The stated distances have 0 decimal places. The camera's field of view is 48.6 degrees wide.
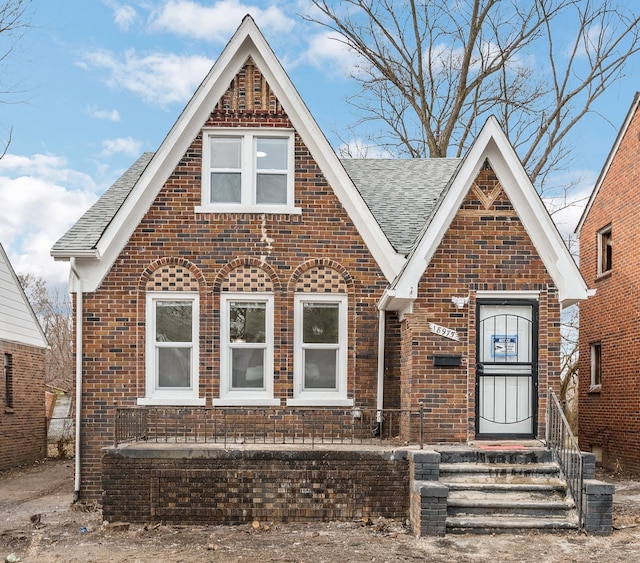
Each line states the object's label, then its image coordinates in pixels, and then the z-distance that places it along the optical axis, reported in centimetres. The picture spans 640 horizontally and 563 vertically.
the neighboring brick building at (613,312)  1595
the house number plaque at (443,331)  1085
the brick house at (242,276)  1170
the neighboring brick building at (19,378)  1758
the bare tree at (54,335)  3634
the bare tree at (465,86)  2286
